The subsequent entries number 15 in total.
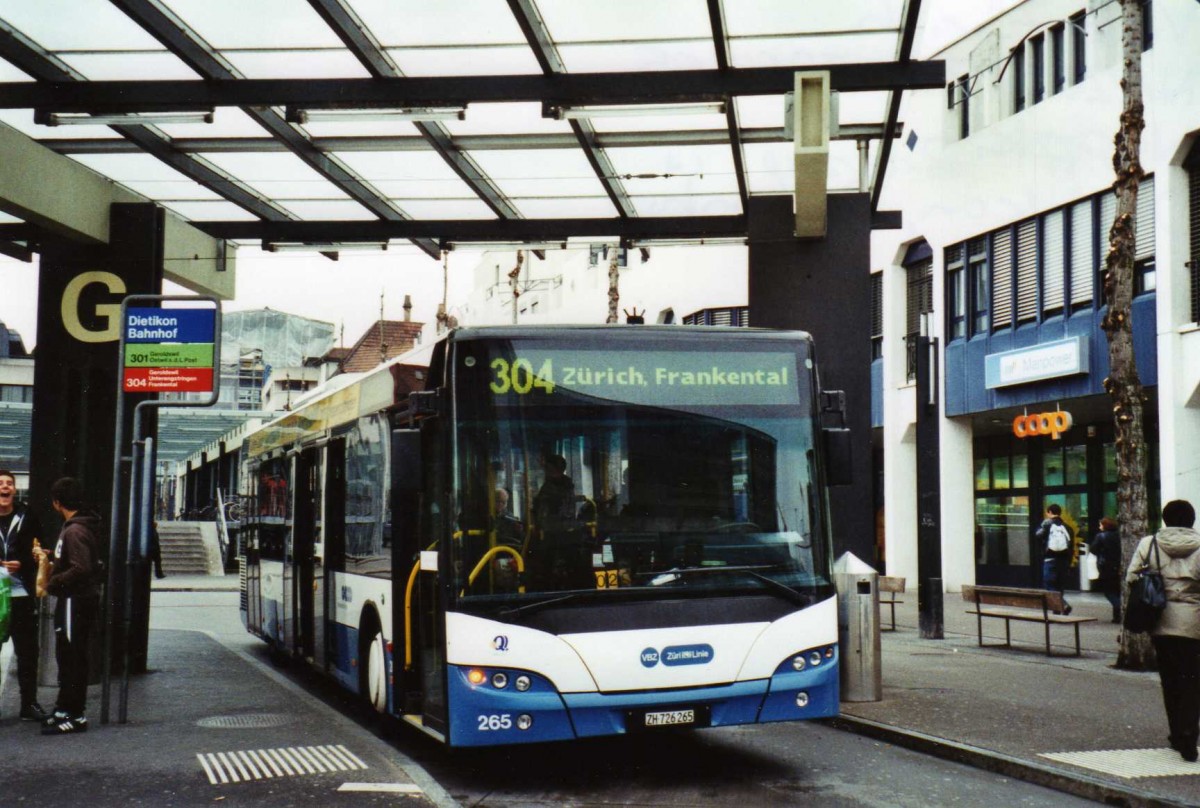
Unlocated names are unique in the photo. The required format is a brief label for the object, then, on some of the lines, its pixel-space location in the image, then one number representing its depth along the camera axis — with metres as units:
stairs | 43.22
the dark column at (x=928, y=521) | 18.41
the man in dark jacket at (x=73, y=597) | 10.14
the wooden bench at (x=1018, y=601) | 16.06
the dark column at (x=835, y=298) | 12.89
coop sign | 26.14
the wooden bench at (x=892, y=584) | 19.80
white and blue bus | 7.95
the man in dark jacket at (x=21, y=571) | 10.45
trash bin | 11.48
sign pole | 11.30
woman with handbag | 8.95
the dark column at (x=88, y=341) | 13.17
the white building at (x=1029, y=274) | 22.36
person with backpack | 24.55
